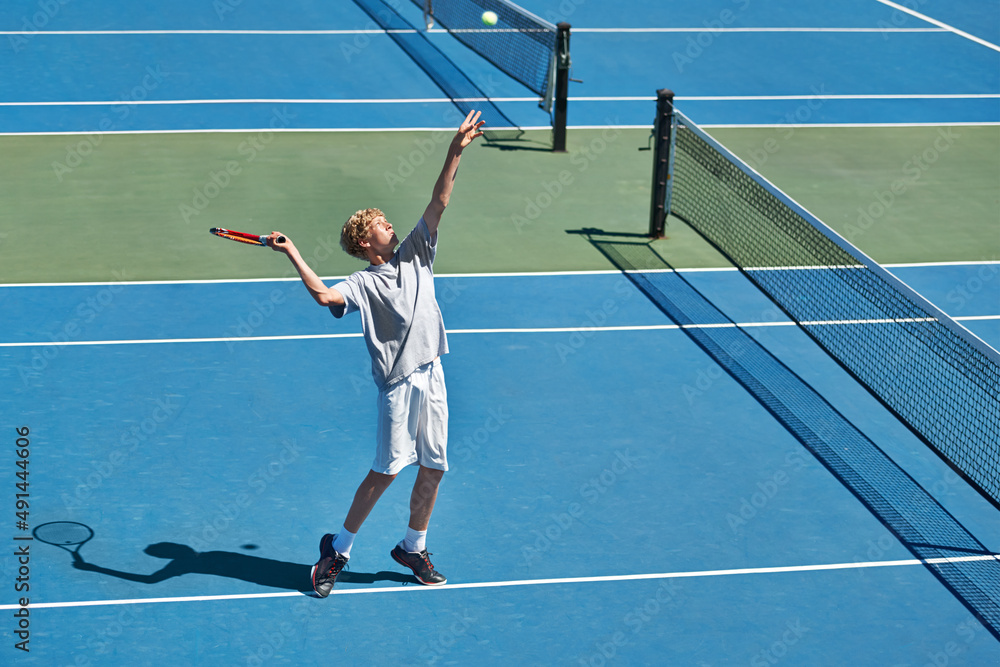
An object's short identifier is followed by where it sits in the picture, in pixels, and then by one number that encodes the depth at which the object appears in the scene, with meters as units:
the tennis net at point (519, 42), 14.11
